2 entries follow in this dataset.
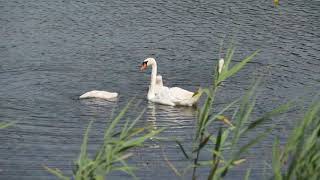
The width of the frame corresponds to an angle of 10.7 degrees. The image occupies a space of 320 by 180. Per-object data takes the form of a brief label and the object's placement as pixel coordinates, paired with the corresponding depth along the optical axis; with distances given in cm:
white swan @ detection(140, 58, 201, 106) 2694
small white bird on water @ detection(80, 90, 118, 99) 2655
